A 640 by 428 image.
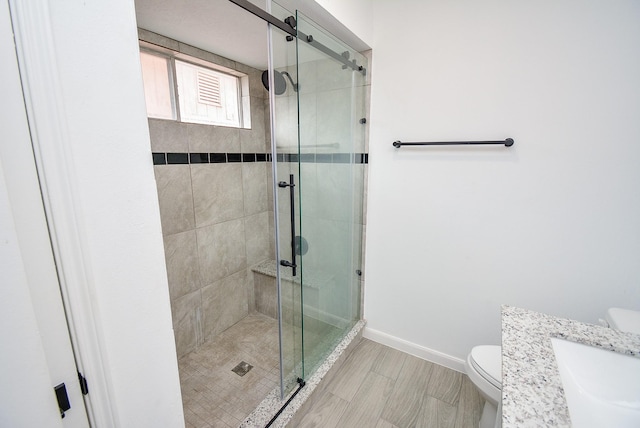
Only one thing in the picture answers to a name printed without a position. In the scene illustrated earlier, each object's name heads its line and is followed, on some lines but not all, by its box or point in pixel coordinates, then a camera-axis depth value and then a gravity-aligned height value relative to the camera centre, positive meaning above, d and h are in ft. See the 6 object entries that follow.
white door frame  1.60 -0.16
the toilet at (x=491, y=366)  3.58 -3.21
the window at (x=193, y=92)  5.90 +1.74
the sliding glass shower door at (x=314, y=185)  4.35 -0.43
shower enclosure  4.55 -0.89
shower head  4.13 +1.24
